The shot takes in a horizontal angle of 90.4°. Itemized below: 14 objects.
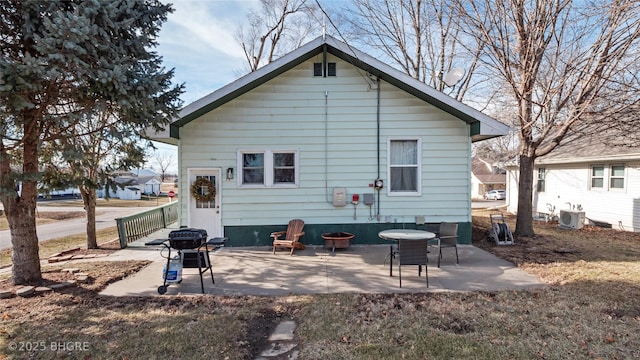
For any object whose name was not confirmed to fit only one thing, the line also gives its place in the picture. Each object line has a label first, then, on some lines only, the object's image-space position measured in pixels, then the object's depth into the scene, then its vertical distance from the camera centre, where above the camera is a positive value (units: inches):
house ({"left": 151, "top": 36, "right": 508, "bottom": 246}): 315.9 +21.3
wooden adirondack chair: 287.4 -55.3
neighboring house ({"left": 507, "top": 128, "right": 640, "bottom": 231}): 452.1 -9.5
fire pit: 299.7 -60.6
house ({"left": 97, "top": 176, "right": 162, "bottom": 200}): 1753.2 -74.1
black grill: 192.4 -36.9
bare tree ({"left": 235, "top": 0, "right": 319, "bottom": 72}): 714.2 +351.9
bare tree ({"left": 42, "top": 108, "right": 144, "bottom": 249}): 187.8 +15.1
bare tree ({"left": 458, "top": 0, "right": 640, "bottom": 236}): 287.3 +116.3
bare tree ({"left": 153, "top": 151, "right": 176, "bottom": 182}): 2491.3 +135.0
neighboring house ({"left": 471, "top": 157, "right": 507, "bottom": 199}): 1753.2 -22.9
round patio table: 218.5 -42.1
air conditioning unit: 468.4 -62.0
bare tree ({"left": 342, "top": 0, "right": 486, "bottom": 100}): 535.2 +253.2
